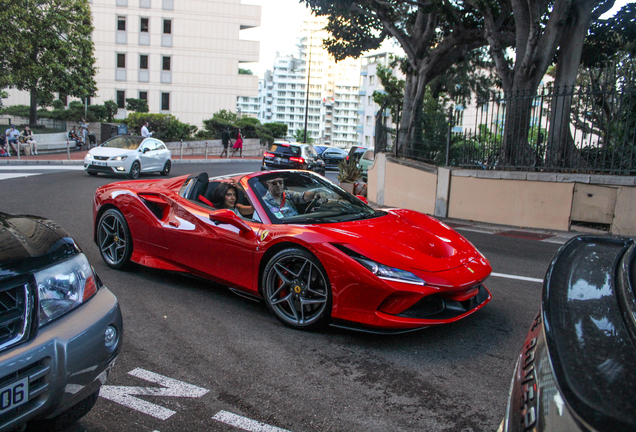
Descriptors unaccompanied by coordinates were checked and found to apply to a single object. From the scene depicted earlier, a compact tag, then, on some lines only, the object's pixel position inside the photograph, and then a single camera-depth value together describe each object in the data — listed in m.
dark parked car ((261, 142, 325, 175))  25.14
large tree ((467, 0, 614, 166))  11.32
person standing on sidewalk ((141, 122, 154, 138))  28.59
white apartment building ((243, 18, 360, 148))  183.62
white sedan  18.14
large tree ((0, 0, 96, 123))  27.55
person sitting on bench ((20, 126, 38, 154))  25.44
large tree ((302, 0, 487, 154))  15.31
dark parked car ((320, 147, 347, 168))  37.22
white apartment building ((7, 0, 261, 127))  47.59
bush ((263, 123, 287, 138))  48.12
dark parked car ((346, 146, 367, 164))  26.52
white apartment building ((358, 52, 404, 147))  90.38
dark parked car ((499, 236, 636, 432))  1.31
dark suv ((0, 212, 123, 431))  2.18
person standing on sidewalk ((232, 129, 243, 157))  35.12
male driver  4.94
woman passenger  5.04
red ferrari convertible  3.98
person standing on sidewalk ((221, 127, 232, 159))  33.62
